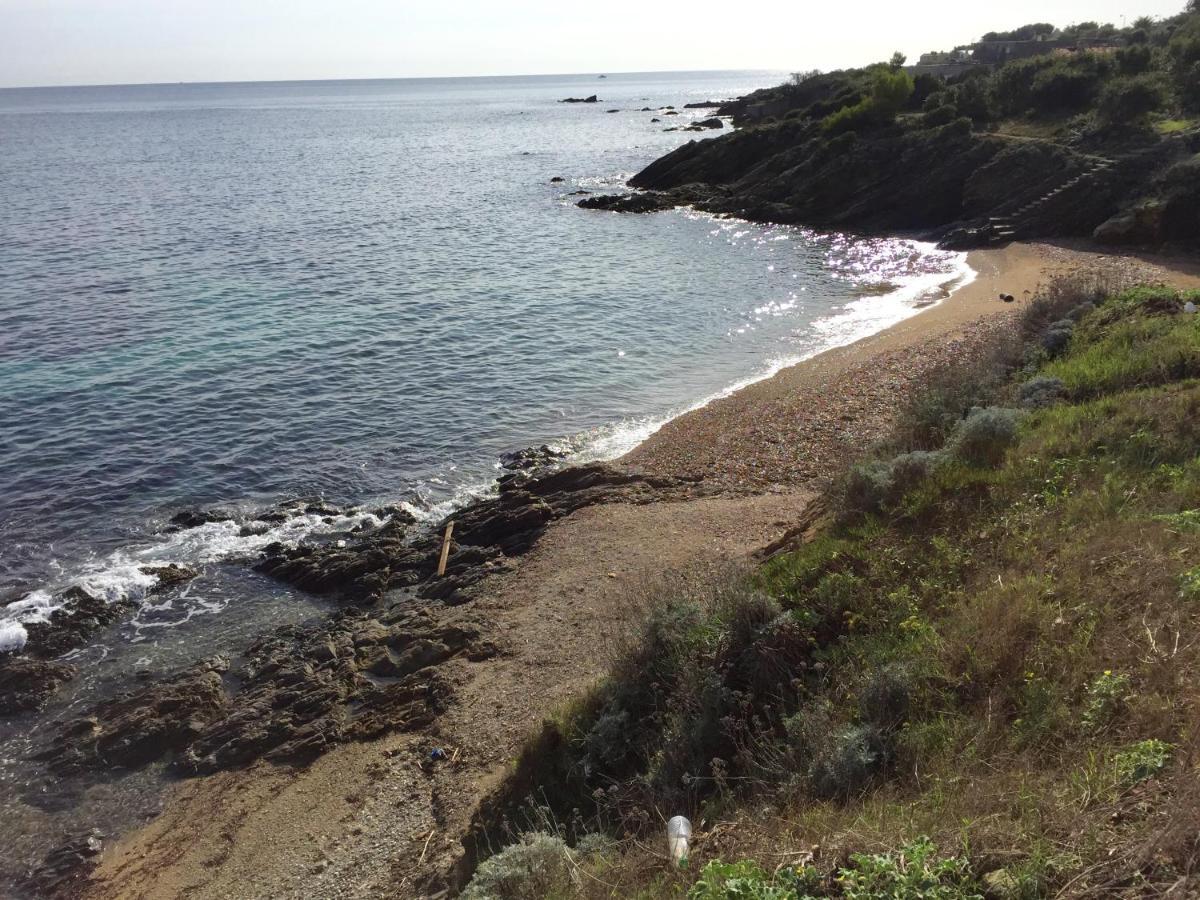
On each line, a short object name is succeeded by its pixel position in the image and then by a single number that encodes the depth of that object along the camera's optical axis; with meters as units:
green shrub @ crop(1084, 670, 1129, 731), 5.40
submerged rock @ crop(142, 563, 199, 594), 14.80
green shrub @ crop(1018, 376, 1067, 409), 11.61
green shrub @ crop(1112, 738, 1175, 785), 4.66
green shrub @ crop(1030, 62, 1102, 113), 46.28
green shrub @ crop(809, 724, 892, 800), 5.86
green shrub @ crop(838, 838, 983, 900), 4.28
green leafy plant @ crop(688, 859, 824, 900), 4.54
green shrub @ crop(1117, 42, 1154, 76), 44.25
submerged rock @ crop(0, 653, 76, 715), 12.05
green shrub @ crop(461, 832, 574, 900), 6.13
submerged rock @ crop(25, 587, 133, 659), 13.17
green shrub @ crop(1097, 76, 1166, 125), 38.12
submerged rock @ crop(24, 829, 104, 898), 9.23
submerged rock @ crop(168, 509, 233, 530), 16.91
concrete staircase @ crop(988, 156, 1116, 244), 36.00
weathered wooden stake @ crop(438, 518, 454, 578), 15.19
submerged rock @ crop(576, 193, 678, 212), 52.44
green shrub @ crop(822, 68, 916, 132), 50.78
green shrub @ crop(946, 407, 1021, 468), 10.09
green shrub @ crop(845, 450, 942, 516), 9.88
